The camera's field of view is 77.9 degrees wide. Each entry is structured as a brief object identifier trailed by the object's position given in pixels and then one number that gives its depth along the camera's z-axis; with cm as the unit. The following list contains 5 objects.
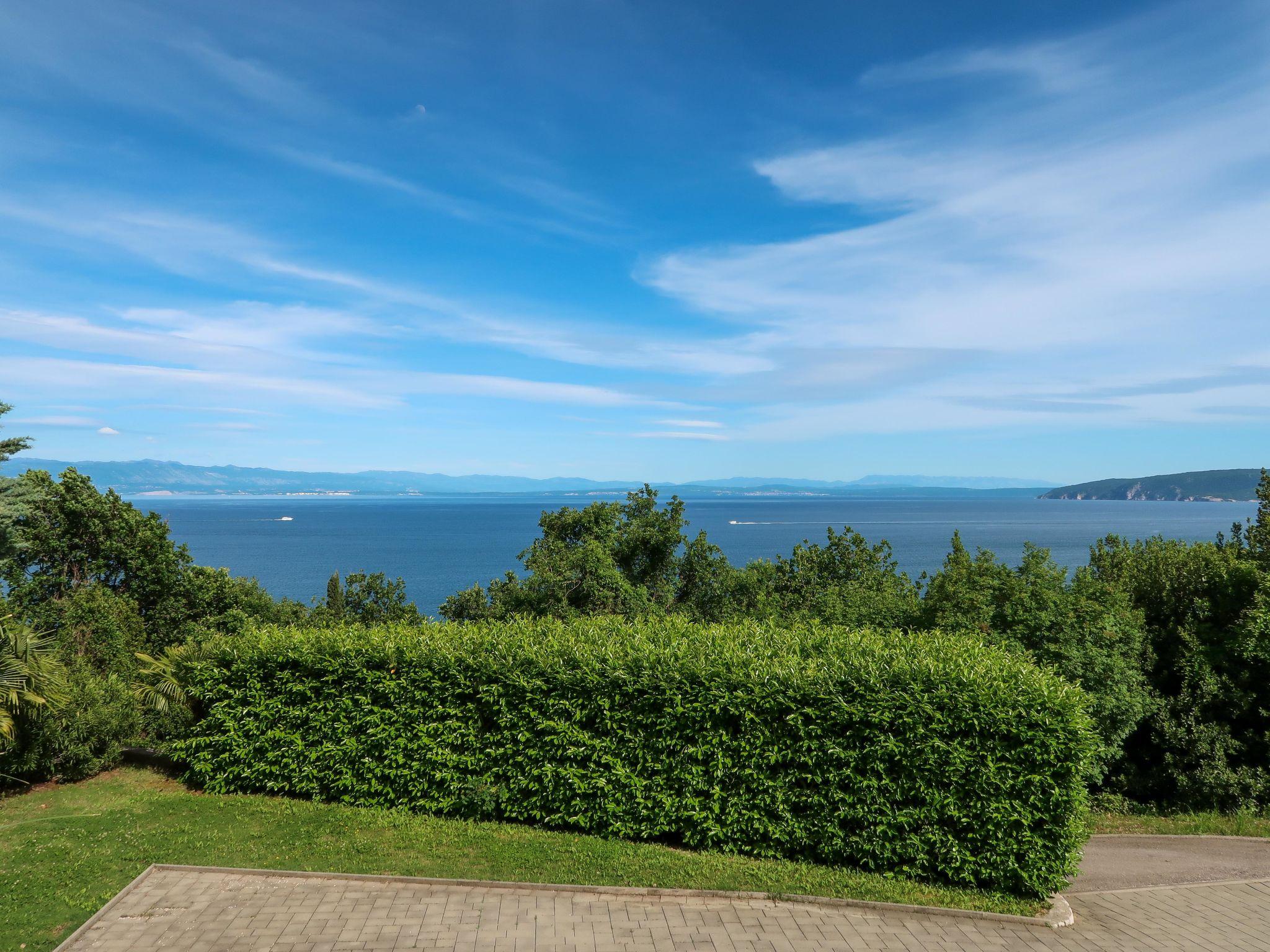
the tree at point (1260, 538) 1688
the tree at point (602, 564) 2211
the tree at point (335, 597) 3606
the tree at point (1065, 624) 1347
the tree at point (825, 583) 1892
